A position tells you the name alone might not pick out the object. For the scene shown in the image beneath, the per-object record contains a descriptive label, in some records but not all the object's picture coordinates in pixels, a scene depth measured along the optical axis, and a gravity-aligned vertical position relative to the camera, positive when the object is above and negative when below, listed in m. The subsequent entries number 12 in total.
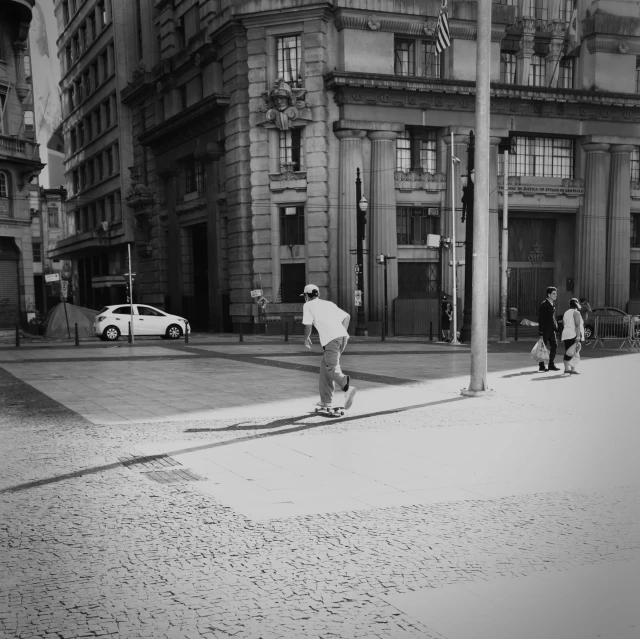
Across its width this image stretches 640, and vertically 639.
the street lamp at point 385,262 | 34.19 +0.54
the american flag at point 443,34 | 27.89 +9.02
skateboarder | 10.57 -0.87
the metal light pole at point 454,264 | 27.60 +0.34
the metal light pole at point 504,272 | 29.58 +0.02
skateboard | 10.59 -1.97
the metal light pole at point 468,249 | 26.84 +0.91
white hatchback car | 31.28 -2.01
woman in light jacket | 16.47 -1.38
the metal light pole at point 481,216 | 12.98 +1.00
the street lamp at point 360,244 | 32.12 +1.28
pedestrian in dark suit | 17.25 -1.24
